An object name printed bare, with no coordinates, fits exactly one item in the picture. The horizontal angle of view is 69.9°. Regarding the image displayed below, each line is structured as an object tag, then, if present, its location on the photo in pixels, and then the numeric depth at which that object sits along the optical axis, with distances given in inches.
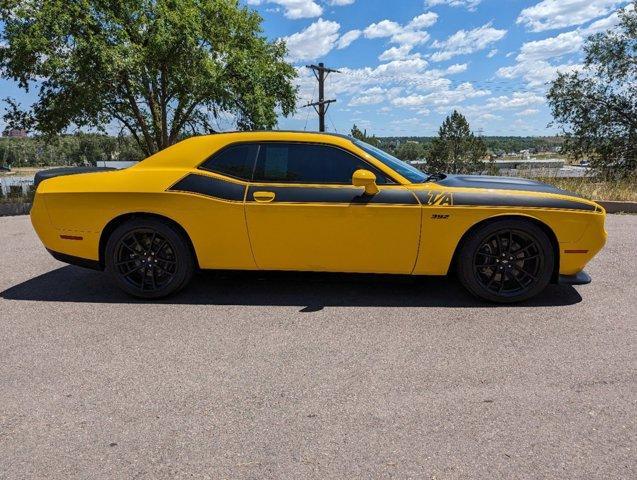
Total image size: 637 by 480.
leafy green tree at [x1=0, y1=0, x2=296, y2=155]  554.3
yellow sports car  147.1
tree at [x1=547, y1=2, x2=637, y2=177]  813.9
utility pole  1167.6
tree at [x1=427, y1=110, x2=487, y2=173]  3351.4
